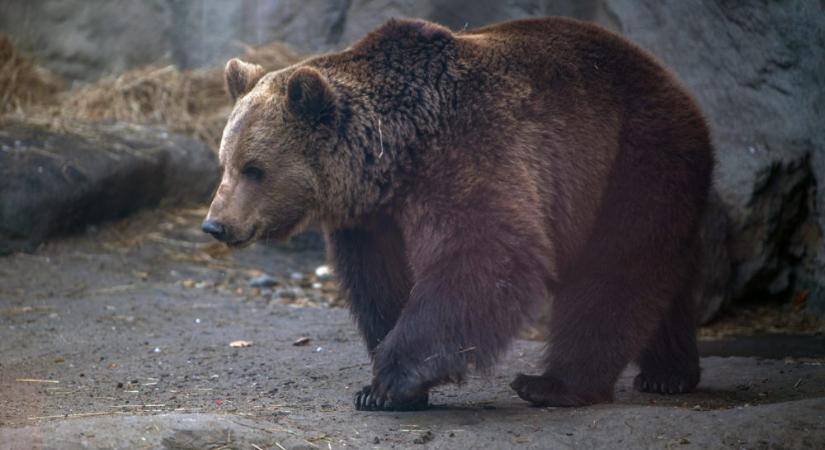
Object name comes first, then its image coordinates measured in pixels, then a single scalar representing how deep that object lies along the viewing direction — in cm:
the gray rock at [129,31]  2323
